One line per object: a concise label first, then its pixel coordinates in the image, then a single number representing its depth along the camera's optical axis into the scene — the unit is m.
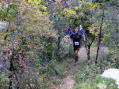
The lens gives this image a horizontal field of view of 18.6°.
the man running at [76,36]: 15.35
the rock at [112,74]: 12.33
